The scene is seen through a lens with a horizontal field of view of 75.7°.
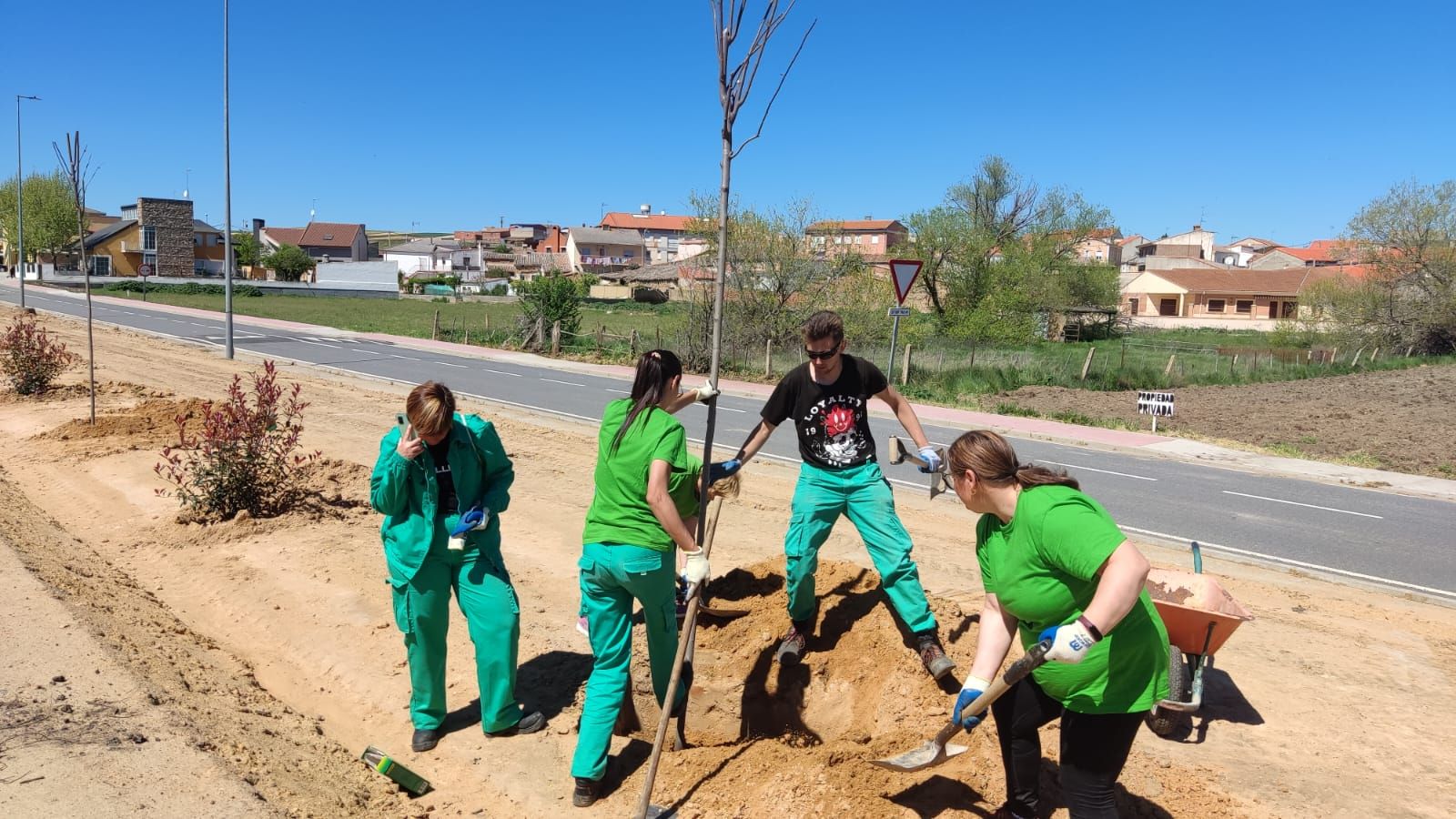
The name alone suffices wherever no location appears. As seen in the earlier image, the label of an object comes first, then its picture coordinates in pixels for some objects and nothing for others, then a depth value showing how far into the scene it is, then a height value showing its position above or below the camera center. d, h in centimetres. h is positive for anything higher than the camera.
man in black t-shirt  470 -81
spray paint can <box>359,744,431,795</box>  388 -197
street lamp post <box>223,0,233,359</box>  2223 +182
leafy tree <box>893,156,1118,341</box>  3447 +291
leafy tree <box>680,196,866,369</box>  2458 +82
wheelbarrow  428 -138
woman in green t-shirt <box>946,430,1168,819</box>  264 -83
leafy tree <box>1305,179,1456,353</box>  3731 +247
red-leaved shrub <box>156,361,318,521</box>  778 -146
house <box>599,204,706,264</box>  12244 +1121
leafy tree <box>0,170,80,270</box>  6309 +479
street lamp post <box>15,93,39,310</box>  3584 +231
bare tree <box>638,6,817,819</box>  375 +90
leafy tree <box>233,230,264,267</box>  9106 +428
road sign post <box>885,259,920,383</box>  1348 +64
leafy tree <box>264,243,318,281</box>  8231 +284
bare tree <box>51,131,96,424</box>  1185 +142
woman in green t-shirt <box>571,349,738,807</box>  369 -88
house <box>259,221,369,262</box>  11369 +686
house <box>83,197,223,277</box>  7825 +387
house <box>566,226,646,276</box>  10956 +708
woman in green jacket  403 -108
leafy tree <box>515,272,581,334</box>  2941 +18
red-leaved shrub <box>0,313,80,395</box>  1370 -114
